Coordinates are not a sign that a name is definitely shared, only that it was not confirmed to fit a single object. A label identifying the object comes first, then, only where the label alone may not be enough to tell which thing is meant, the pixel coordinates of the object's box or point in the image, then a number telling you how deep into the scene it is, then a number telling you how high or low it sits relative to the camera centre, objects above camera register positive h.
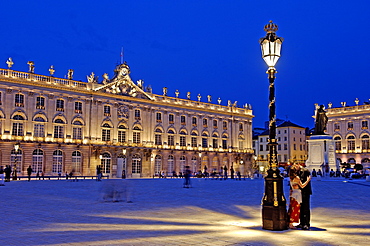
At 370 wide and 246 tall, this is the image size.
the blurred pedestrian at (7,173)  31.22 -1.00
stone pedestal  37.09 +0.67
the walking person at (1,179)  25.12 -1.18
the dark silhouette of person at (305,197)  8.34 -0.75
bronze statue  38.38 +3.72
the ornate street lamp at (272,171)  8.18 -0.22
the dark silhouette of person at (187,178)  23.83 -1.04
